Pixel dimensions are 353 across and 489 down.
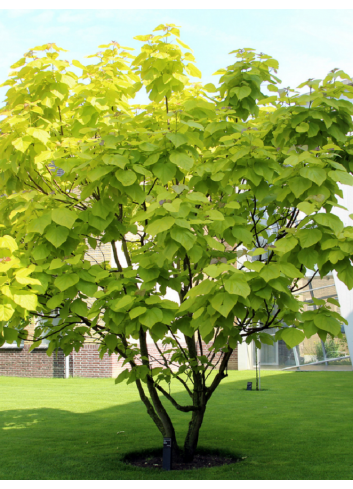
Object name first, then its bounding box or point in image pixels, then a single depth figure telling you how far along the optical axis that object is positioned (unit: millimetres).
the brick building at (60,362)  14594
